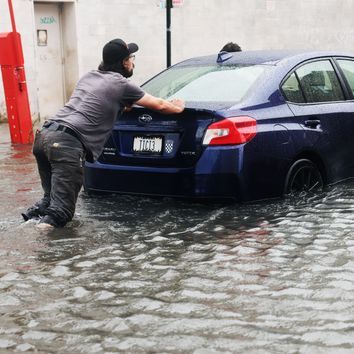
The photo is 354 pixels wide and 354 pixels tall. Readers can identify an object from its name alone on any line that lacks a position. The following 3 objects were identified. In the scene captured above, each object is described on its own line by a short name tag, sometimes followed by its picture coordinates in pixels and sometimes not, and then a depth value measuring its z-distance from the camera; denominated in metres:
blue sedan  6.11
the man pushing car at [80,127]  5.95
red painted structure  11.31
